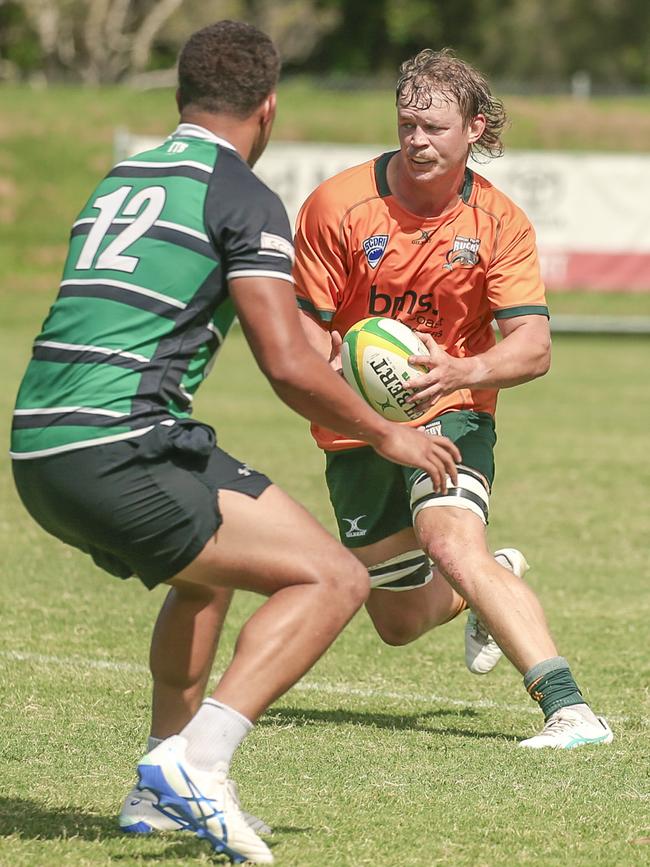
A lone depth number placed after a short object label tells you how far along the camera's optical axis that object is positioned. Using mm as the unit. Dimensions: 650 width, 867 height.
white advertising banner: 47719
